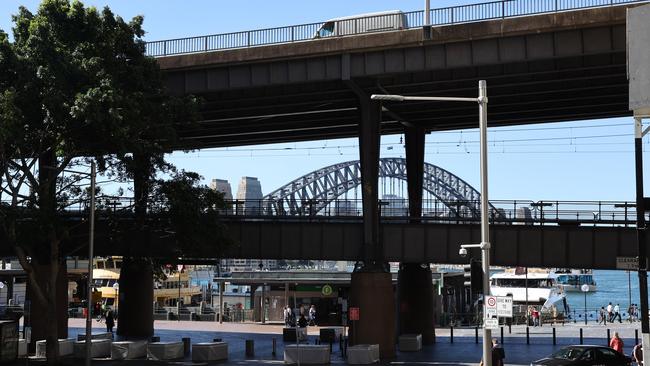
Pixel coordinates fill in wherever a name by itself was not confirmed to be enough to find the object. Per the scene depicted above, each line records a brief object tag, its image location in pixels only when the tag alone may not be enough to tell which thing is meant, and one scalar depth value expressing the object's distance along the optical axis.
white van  38.88
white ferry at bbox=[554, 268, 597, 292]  195.38
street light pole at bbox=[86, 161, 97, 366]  31.22
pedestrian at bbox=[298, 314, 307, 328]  49.24
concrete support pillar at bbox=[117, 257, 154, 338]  50.19
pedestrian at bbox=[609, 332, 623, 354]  30.27
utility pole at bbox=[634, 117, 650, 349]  19.19
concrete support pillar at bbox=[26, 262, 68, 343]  43.34
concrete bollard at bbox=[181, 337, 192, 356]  39.73
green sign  63.53
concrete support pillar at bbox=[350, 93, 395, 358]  39.41
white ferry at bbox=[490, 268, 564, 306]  111.38
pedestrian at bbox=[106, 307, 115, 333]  51.34
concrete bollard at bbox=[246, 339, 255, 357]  39.03
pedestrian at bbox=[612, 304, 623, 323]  72.85
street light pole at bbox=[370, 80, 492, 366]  20.62
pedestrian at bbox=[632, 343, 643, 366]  27.38
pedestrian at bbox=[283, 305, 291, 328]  57.54
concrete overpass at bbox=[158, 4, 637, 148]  35.44
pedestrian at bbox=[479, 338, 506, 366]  26.03
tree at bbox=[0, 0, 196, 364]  31.28
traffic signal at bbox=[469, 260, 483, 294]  21.12
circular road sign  20.79
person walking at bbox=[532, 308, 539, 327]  67.12
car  28.05
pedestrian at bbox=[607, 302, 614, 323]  72.50
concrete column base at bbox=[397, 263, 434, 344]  49.00
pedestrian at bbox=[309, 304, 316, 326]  61.47
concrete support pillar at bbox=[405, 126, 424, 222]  52.03
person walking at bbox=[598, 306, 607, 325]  70.38
